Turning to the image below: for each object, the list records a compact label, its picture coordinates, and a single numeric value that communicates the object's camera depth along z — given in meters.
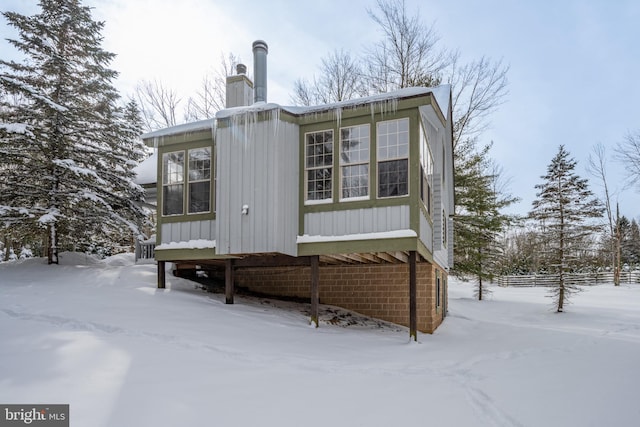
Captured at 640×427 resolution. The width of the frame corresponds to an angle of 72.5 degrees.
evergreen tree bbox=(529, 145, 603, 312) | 15.73
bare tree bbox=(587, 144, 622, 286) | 28.02
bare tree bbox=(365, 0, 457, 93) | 18.62
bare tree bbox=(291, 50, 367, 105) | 21.50
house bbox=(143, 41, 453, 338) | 8.16
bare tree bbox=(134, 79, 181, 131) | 25.41
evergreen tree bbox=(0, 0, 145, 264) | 11.24
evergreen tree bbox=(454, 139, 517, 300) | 18.80
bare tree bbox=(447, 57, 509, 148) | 19.38
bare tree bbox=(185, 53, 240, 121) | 24.61
